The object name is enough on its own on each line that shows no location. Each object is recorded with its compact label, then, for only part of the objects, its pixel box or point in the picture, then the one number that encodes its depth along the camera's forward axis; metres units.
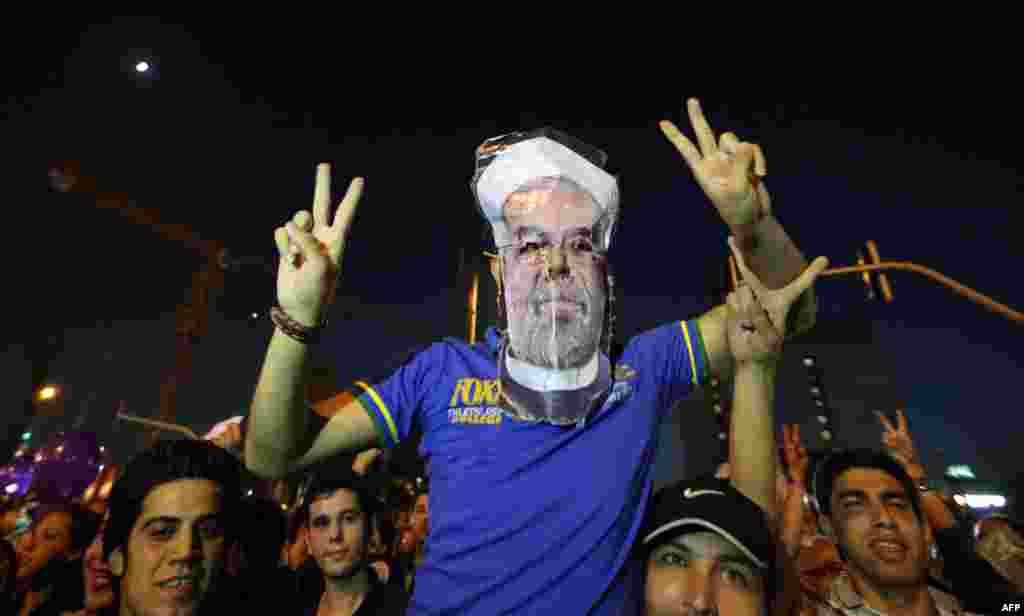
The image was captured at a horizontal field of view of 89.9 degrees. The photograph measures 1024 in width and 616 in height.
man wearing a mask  0.52
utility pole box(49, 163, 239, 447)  20.91
